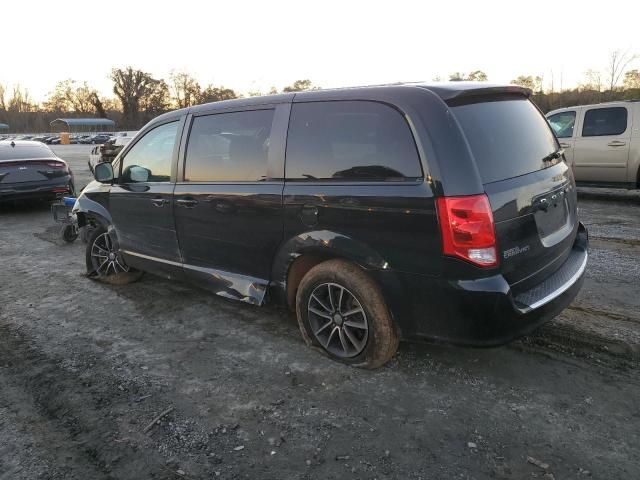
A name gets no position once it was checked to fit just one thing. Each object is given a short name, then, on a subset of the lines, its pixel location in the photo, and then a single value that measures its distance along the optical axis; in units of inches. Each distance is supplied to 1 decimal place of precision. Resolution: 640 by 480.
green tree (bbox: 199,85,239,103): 3090.6
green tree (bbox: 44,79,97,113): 4153.5
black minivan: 107.4
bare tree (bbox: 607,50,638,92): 1395.2
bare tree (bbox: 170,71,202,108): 3663.9
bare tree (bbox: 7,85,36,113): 4234.7
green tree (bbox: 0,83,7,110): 4249.5
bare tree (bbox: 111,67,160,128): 3779.5
